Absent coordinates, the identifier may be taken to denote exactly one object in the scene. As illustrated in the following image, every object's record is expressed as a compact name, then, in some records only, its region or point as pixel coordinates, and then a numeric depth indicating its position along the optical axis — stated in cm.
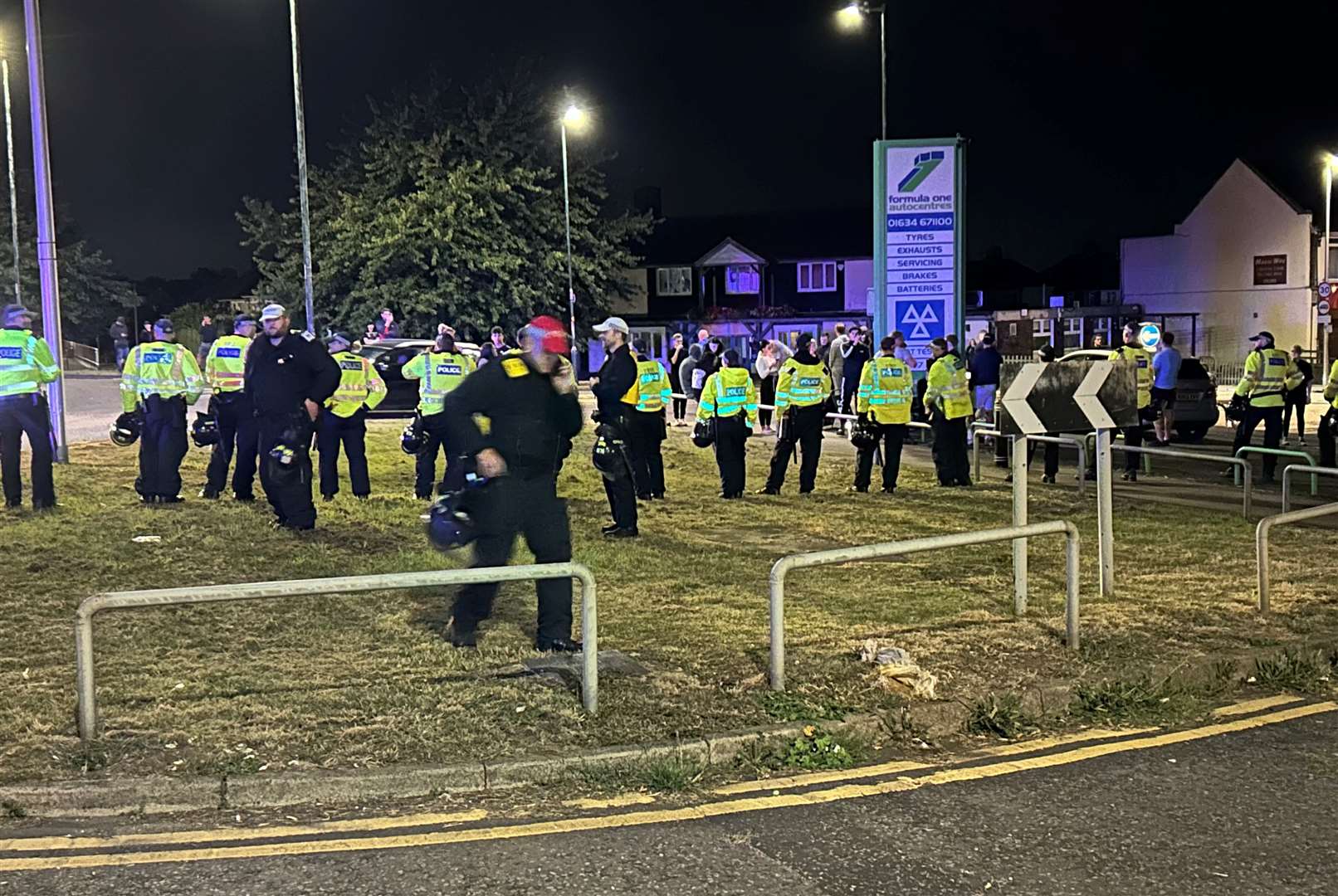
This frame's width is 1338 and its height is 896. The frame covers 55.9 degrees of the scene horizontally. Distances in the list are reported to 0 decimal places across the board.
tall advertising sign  1950
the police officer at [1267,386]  1442
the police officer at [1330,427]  1412
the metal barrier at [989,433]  1190
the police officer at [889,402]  1338
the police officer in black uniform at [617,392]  1071
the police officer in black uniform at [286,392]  1037
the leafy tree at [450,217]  3891
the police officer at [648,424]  1249
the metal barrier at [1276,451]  998
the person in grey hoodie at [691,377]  2377
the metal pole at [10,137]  3469
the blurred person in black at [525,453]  659
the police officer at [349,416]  1219
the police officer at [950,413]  1375
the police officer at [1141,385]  1443
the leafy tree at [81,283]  5444
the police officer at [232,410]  1175
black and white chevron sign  739
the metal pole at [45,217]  1544
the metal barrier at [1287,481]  955
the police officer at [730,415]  1306
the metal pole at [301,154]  2460
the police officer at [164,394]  1184
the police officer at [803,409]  1309
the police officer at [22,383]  1088
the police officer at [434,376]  1280
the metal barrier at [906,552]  584
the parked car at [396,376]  2372
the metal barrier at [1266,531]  722
